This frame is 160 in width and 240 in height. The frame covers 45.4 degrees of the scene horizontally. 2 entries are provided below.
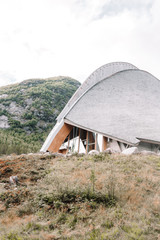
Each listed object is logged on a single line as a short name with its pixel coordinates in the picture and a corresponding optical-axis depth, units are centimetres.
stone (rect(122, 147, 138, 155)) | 905
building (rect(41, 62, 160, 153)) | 1174
